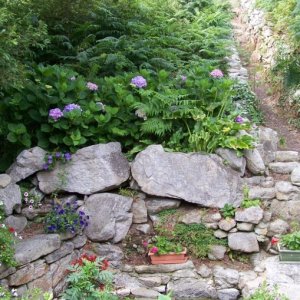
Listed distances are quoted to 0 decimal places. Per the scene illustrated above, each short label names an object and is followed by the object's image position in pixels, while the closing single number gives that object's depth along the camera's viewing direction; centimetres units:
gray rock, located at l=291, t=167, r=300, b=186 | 616
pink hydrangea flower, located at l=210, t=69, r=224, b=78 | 666
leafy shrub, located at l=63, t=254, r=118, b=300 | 426
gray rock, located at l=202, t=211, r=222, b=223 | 582
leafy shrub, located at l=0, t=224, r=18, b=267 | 448
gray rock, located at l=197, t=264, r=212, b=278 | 554
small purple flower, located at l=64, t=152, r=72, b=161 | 581
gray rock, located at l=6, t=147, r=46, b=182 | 573
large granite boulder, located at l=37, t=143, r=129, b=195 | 586
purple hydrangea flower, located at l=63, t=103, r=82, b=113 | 582
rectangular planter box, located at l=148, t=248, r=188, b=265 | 560
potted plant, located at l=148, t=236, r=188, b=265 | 559
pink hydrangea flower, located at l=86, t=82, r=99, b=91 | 625
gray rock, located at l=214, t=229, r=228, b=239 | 580
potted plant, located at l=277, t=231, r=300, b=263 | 546
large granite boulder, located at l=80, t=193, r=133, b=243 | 573
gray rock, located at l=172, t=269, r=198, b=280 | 551
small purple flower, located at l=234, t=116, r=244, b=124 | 637
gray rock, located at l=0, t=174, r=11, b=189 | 538
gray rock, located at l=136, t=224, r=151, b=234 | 587
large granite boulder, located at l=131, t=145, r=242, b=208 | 591
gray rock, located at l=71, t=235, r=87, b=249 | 556
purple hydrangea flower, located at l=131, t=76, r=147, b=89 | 644
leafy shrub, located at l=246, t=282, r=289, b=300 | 425
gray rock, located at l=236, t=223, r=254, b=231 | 573
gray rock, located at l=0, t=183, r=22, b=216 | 533
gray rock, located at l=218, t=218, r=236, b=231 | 575
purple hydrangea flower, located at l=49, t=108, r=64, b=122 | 576
